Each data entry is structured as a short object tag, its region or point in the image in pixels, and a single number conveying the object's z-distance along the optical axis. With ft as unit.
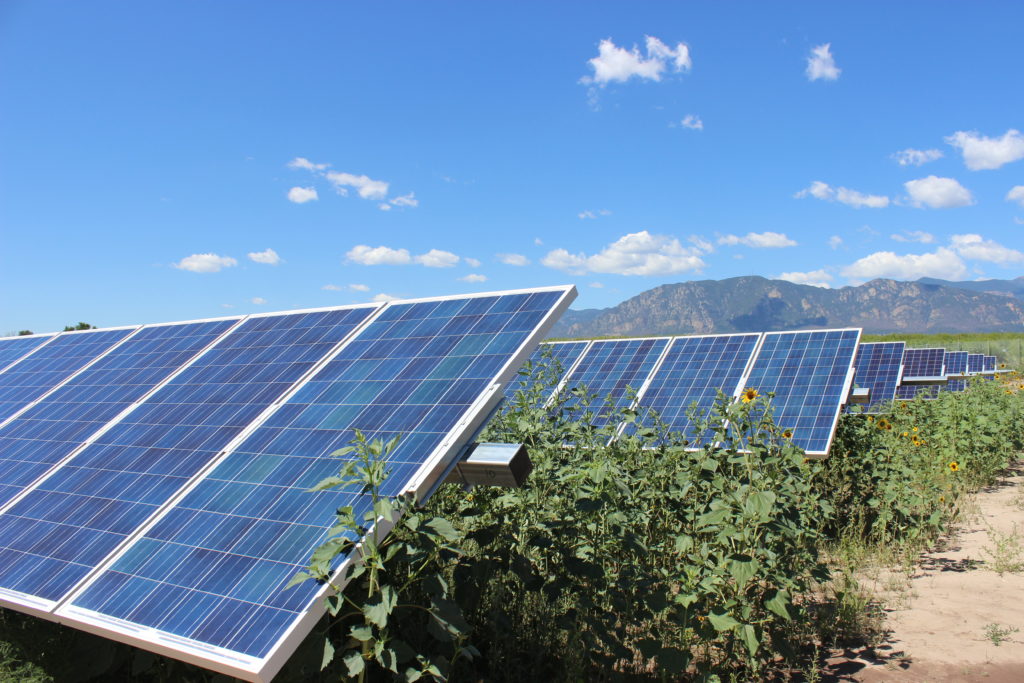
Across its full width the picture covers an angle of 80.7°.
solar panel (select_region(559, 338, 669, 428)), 44.14
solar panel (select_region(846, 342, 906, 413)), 64.72
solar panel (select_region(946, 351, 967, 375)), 84.55
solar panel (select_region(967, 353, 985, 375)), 92.03
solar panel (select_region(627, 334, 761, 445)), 38.75
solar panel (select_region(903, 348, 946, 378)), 79.11
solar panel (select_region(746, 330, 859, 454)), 31.68
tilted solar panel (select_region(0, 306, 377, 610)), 14.11
